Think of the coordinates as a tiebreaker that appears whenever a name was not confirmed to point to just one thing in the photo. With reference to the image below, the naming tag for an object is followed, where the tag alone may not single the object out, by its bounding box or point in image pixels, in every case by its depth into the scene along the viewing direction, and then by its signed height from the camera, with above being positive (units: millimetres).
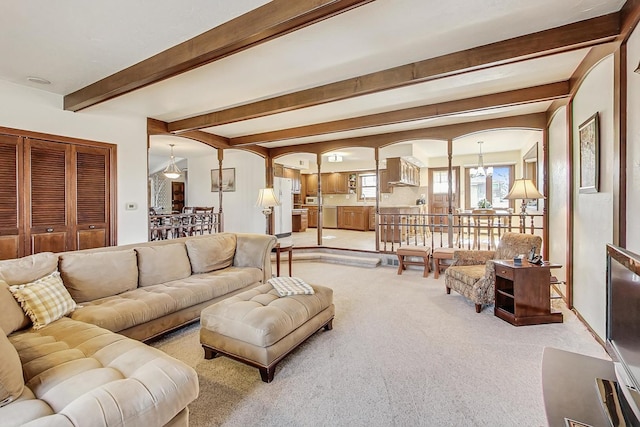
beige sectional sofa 1264 -746
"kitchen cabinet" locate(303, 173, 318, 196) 11534 +1079
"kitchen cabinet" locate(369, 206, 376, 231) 10203 -230
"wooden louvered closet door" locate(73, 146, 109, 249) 4398 +252
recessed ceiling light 3590 +1581
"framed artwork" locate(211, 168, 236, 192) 8586 +944
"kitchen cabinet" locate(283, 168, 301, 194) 9578 +1139
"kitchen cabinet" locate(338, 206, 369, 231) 10375 -183
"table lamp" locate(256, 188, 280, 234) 5473 +248
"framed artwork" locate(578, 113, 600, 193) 2750 +533
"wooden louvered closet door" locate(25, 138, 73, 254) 3943 +236
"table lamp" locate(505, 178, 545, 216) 4125 +275
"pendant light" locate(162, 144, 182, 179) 7773 +1044
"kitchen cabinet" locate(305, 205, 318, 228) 11594 -79
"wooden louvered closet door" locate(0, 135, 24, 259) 3715 +184
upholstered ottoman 2143 -849
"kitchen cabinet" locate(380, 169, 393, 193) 9570 +866
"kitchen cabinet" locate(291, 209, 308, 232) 10148 -223
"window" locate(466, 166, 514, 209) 9125 +749
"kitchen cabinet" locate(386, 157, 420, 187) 7814 +1072
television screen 1019 -363
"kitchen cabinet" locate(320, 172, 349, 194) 10898 +1063
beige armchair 3432 -700
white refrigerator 8531 +128
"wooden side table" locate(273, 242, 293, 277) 4492 -544
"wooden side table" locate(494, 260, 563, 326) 3113 -850
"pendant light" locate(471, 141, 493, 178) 8297 +1182
